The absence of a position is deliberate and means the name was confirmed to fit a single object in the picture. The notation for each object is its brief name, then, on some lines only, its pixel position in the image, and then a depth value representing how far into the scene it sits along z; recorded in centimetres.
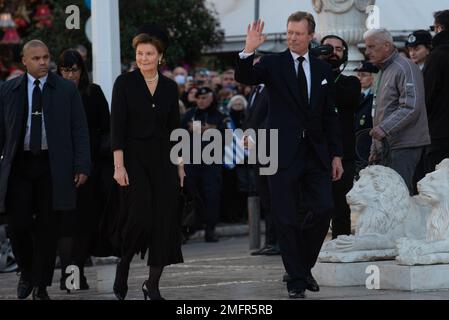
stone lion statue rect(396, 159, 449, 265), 1182
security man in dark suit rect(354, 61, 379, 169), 1455
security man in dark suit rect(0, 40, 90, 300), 1242
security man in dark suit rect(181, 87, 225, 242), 2073
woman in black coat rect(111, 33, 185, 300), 1180
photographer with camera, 1355
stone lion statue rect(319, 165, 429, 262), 1246
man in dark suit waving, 1182
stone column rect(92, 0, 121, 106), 1518
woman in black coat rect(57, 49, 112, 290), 1400
